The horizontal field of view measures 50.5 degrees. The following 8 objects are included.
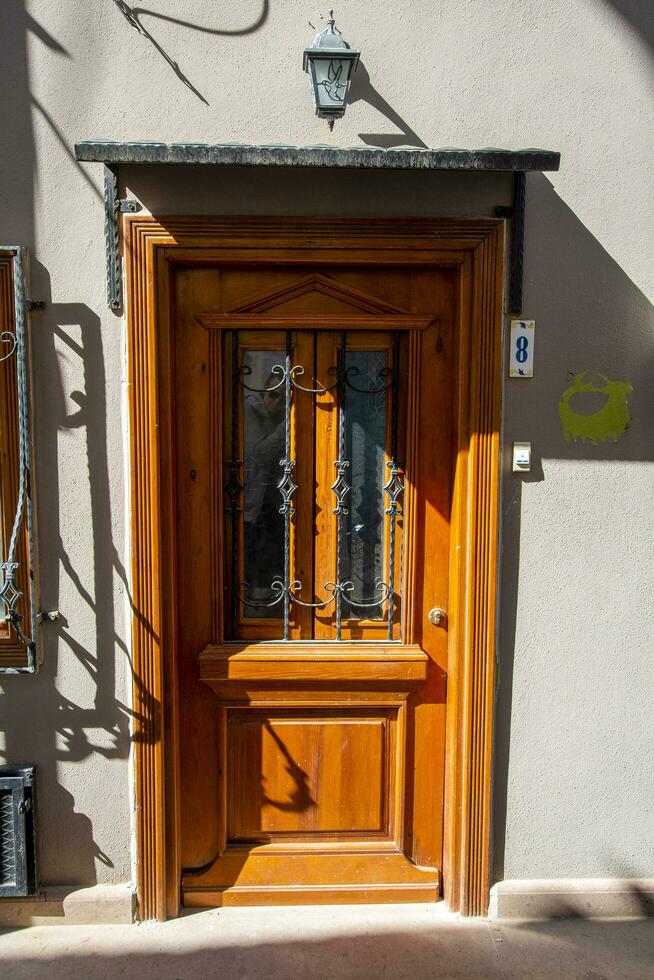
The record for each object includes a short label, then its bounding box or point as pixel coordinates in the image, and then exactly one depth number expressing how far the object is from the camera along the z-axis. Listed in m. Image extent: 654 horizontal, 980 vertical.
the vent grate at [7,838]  2.62
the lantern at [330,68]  2.29
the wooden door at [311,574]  2.65
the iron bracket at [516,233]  2.52
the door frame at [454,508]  2.52
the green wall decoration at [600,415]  2.64
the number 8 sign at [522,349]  2.59
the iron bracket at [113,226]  2.46
